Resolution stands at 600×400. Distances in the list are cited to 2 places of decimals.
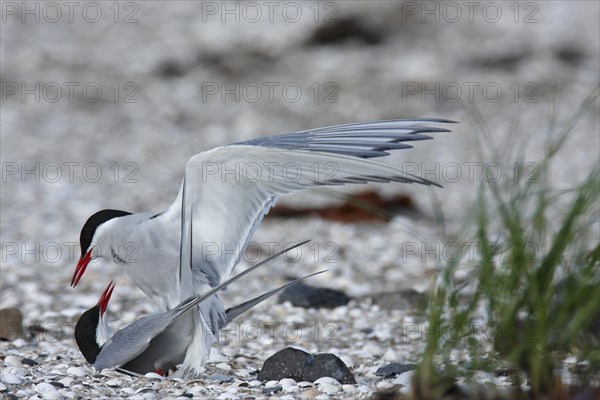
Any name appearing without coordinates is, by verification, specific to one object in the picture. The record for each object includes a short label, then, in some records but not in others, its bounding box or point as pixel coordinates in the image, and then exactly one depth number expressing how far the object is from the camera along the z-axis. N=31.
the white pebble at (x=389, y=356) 7.55
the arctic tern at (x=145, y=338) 6.63
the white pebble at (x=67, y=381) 6.20
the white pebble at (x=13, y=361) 6.73
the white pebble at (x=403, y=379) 6.02
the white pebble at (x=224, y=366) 7.18
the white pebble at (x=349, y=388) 6.11
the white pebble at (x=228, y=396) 5.91
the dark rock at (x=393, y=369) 6.67
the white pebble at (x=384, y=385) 5.96
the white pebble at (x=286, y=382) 6.30
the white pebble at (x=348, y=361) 7.24
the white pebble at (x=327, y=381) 6.25
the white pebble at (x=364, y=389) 6.05
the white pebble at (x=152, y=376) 6.71
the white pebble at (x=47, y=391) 5.86
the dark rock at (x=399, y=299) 9.27
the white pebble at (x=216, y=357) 7.47
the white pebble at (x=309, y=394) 5.98
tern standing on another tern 6.12
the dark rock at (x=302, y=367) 6.41
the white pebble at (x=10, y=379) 6.06
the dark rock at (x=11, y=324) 7.94
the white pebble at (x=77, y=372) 6.60
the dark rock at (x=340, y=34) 21.80
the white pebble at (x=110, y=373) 6.60
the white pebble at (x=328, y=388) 6.08
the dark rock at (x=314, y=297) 9.37
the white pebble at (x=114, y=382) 6.37
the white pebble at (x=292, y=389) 6.16
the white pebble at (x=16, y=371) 6.34
